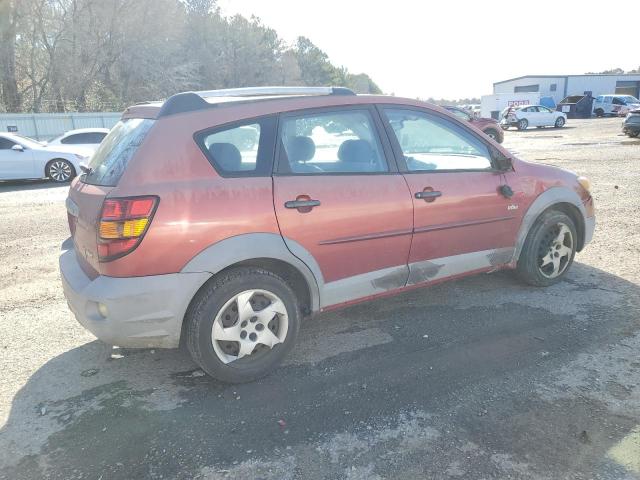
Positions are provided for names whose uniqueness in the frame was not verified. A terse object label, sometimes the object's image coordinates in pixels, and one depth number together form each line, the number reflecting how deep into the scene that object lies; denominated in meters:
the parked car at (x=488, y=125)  18.64
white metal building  53.34
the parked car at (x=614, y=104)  39.19
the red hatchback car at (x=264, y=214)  2.71
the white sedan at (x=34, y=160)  11.68
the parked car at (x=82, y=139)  13.05
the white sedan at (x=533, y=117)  32.09
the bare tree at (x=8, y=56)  29.89
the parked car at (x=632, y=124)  20.11
